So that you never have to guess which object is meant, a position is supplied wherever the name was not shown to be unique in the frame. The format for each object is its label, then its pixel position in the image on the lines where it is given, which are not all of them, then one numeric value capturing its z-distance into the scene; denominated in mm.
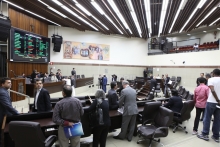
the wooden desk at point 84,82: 11206
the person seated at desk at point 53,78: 9284
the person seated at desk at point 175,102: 4371
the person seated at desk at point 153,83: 9281
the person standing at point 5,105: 2762
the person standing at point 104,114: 2842
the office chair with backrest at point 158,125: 3270
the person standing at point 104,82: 11028
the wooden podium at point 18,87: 6844
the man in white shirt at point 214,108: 3486
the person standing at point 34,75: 8661
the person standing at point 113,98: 3938
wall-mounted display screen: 8850
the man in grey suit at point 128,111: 3568
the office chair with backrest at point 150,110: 3603
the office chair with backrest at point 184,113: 4137
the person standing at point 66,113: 2340
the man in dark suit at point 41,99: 3314
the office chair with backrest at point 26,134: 2029
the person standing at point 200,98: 3944
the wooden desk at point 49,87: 7863
